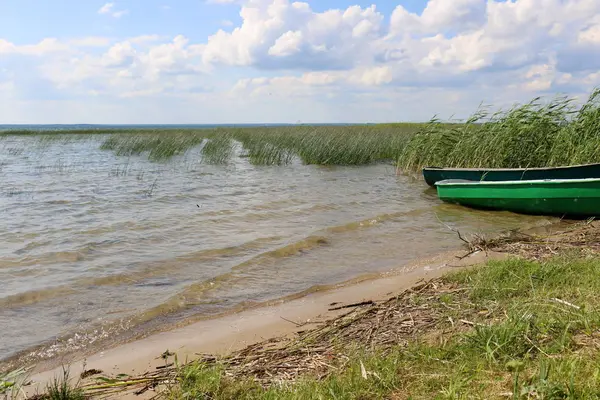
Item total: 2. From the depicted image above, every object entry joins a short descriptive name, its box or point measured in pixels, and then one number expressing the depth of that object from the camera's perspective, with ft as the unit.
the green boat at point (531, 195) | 26.73
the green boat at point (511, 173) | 29.37
